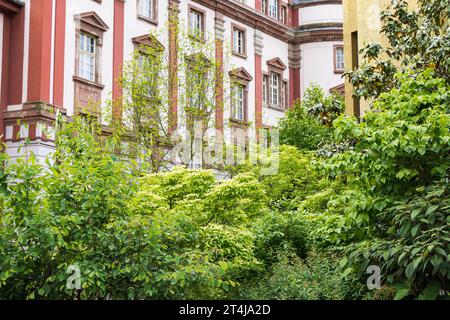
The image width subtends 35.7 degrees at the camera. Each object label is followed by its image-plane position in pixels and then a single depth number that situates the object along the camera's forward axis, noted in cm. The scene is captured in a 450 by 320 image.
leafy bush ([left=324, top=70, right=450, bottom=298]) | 809
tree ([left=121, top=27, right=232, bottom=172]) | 2389
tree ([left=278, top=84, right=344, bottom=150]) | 2665
